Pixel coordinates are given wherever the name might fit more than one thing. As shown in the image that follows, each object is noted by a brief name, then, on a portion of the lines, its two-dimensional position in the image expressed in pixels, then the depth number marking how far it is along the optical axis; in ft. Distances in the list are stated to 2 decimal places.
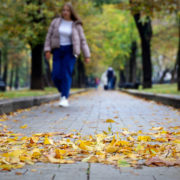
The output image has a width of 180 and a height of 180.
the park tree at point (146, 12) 37.58
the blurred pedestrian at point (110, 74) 108.64
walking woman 29.66
